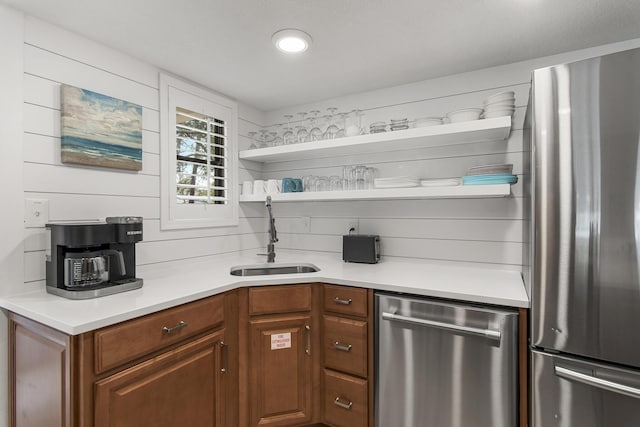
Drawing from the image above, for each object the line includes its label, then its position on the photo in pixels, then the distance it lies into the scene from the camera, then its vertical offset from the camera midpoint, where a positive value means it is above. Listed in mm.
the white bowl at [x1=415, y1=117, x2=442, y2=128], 1974 +534
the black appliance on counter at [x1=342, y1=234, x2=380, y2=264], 2230 -255
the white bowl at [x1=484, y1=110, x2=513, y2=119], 1766 +522
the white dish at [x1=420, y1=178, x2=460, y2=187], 1942 +169
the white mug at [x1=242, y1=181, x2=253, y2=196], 2607 +178
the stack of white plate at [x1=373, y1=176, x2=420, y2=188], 2023 +177
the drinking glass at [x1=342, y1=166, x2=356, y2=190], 2297 +236
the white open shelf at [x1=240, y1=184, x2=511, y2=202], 1737 +105
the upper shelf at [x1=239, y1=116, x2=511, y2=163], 1792 +433
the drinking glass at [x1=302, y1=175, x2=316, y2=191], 2465 +210
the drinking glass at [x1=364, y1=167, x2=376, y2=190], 2279 +226
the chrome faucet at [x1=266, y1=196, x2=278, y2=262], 2371 -206
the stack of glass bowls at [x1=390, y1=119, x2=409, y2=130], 2046 +538
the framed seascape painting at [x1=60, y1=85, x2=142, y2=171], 1589 +414
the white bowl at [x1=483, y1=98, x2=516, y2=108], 1764 +580
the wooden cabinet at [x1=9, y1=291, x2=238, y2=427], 1156 -641
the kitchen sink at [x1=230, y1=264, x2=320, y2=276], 2232 -406
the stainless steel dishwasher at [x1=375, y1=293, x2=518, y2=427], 1439 -713
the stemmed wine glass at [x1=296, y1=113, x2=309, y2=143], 2404 +558
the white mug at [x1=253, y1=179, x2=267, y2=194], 2551 +182
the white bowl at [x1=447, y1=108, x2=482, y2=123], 1853 +540
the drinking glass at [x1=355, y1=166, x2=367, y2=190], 2275 +231
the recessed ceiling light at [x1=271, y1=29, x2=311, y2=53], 1626 +865
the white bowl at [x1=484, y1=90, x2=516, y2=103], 1767 +616
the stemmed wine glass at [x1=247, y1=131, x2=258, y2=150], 2689 +586
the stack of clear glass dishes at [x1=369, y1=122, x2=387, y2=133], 2104 +532
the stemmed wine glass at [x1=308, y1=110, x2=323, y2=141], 2355 +552
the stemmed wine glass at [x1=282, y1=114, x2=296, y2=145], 2480 +559
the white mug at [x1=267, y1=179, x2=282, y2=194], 2516 +180
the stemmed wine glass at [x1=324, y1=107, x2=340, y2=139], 2318 +564
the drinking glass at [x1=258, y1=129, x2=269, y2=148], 2683 +571
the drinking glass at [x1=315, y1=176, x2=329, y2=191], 2420 +202
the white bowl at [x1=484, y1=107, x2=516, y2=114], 1765 +543
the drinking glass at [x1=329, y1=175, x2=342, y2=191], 2357 +197
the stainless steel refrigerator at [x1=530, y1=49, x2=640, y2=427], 1154 -118
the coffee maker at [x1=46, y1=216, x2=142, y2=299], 1407 -212
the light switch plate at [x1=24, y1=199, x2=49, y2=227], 1484 -7
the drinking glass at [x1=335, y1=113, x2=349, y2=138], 2305 +607
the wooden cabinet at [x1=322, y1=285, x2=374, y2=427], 1743 -785
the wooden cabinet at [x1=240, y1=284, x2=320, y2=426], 1805 -799
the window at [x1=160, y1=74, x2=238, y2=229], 2080 +373
